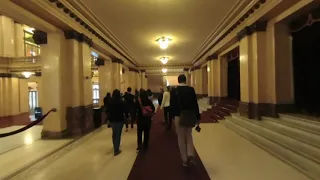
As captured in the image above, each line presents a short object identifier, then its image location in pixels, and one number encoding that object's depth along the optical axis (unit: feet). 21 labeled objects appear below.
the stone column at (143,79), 70.65
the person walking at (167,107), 23.52
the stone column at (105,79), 37.88
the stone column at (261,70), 20.62
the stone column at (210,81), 41.94
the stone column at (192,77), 66.35
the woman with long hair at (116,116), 16.35
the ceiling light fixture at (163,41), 33.33
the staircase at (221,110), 30.78
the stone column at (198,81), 61.21
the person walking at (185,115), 12.03
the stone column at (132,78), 60.38
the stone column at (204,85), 60.43
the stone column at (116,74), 39.29
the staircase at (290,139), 12.37
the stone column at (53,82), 21.06
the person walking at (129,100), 21.32
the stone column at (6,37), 43.73
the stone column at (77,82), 22.12
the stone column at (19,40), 48.14
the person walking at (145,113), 16.38
